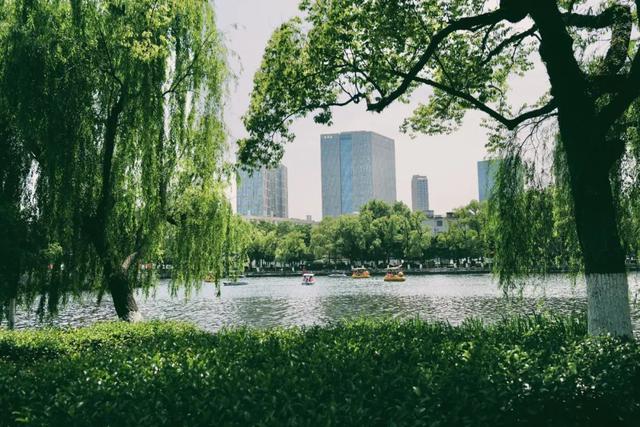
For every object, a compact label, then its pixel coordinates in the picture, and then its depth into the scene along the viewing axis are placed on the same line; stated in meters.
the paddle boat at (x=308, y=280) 71.61
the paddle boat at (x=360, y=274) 85.50
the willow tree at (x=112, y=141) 11.62
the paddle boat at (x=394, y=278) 72.81
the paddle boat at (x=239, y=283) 79.01
